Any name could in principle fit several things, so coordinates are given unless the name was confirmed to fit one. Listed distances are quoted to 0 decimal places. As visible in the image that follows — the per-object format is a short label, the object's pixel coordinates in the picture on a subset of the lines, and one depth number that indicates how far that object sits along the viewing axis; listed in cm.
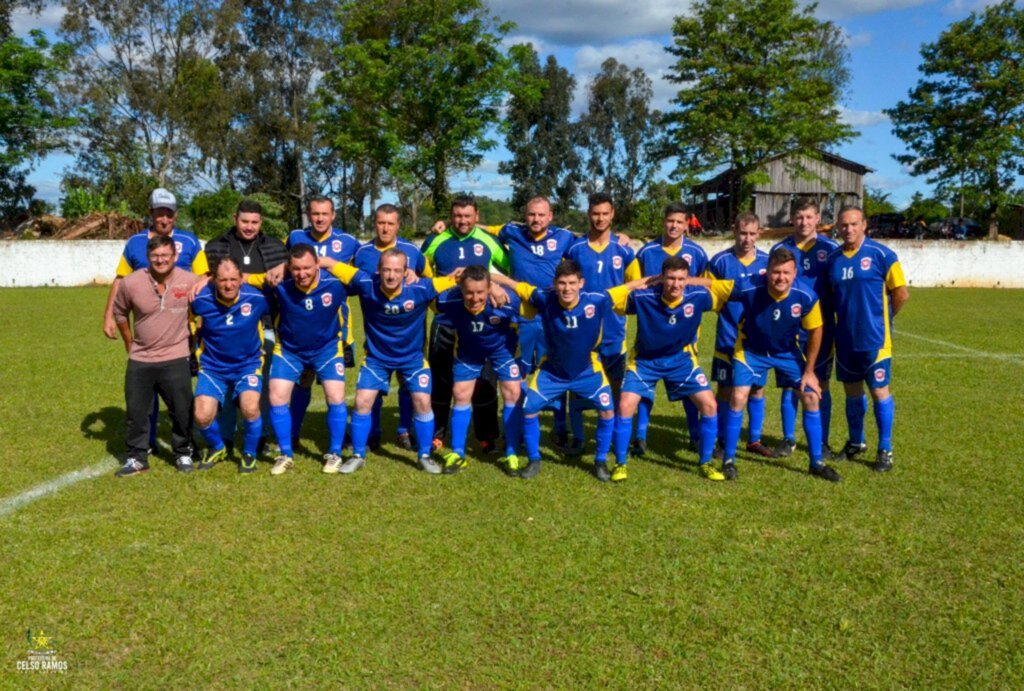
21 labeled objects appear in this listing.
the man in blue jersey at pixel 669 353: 533
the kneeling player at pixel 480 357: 554
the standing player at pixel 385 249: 576
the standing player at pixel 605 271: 594
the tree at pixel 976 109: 3003
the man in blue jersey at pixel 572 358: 534
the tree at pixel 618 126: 4381
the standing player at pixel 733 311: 573
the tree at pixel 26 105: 3012
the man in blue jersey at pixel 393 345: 548
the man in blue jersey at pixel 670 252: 587
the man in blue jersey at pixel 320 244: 583
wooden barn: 3425
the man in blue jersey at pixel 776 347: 541
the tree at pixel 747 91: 3131
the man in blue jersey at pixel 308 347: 546
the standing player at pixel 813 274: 581
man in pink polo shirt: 534
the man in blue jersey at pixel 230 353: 541
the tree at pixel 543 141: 4247
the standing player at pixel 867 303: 554
